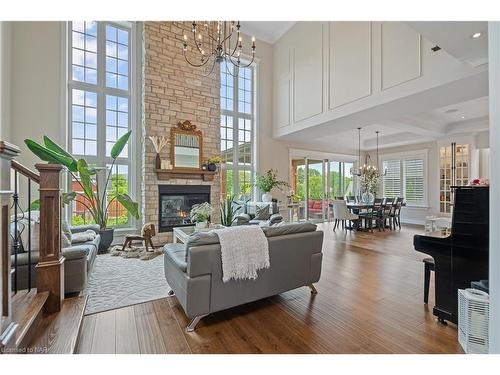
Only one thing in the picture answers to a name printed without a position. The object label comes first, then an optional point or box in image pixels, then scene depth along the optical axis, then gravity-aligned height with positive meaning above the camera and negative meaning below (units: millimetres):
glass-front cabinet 7492 +603
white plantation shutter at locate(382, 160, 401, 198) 9438 +355
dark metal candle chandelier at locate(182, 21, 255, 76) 6250 +3900
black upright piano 2082 -553
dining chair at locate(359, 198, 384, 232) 7078 -759
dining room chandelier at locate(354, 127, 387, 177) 8023 +993
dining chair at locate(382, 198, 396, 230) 7385 -695
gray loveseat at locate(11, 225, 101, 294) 2357 -829
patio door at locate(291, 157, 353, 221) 8625 +85
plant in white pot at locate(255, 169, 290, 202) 6953 +94
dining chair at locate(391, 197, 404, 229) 7483 -715
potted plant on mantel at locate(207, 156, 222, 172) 6121 +611
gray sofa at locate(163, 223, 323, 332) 2109 -815
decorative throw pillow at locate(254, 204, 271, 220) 5828 -633
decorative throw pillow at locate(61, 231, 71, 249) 2925 -664
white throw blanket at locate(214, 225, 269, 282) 2188 -588
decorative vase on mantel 5570 +577
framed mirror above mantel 5801 +794
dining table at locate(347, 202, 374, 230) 7139 -581
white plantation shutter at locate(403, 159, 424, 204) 8732 +287
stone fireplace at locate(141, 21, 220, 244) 5562 +2001
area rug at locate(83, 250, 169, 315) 2707 -1261
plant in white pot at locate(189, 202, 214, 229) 4129 -470
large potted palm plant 3992 -37
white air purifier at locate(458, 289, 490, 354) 1817 -998
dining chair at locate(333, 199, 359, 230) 6870 -682
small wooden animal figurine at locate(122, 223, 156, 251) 4688 -947
